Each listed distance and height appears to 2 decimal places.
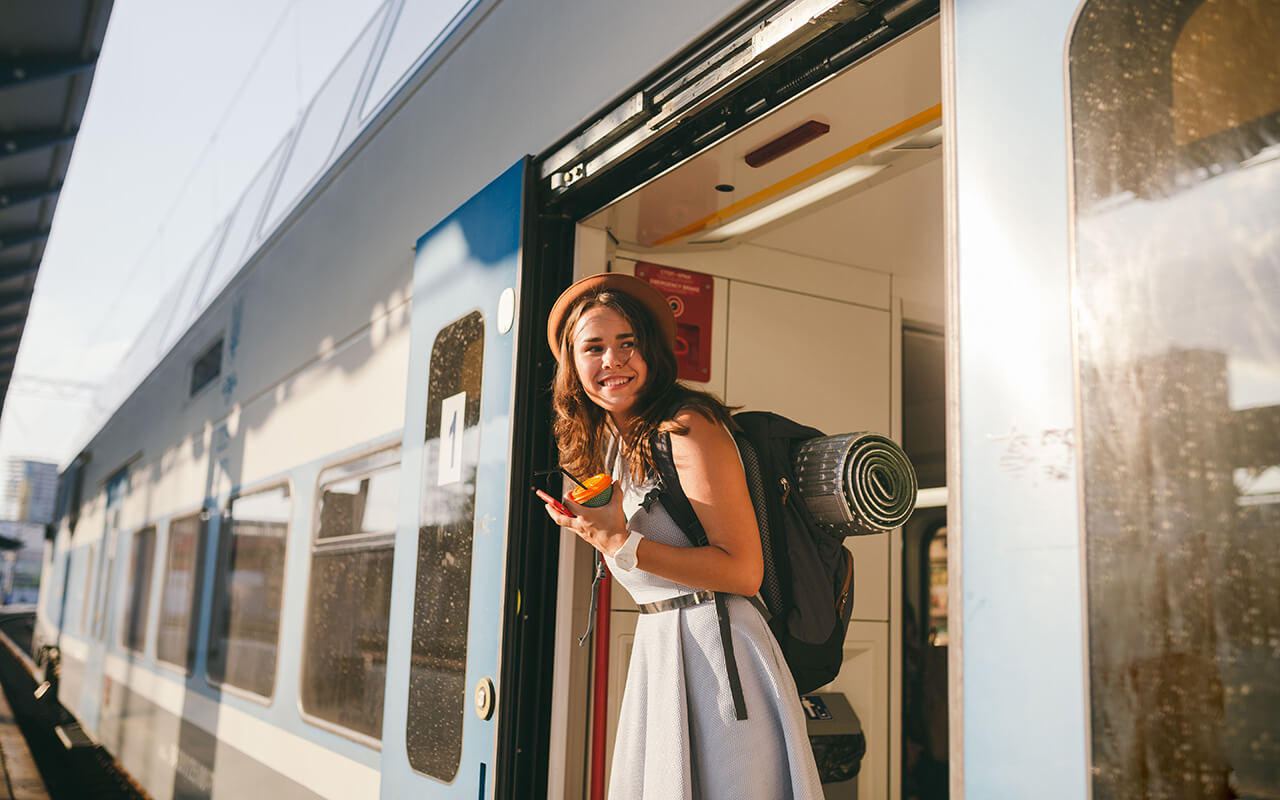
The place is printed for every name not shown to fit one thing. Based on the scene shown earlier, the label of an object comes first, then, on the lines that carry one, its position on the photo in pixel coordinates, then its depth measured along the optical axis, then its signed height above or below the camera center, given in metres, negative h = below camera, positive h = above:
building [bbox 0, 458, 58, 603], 25.11 +0.77
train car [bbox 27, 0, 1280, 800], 0.91 +0.34
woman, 1.63 -0.06
